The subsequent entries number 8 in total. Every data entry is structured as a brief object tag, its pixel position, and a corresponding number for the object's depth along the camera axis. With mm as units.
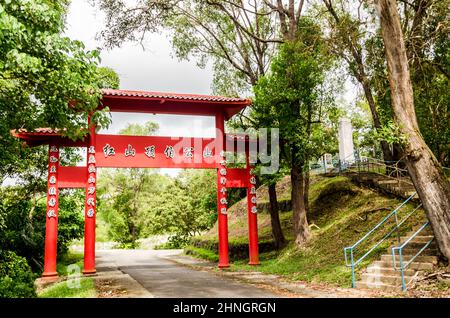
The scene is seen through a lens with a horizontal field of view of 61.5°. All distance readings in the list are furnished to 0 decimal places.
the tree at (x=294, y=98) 12797
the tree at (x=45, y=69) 6201
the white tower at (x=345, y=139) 19250
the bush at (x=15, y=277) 10131
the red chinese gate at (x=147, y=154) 12023
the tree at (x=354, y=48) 12492
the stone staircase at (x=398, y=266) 7995
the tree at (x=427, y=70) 12016
